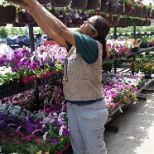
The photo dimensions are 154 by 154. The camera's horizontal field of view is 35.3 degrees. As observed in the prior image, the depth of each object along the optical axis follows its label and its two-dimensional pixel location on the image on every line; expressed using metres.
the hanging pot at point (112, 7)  4.09
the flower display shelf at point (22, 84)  2.11
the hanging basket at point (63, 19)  3.54
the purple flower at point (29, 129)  2.53
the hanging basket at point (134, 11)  5.16
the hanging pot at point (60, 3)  2.74
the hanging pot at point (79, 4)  3.04
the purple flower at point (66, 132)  2.51
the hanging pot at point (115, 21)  5.26
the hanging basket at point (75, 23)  3.94
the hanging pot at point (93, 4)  3.38
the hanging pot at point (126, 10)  4.71
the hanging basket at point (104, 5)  3.80
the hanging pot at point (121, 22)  5.70
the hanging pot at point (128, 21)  5.99
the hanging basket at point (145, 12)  6.02
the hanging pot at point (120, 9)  4.49
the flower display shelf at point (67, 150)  2.45
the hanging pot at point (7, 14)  2.64
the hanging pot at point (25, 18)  2.90
